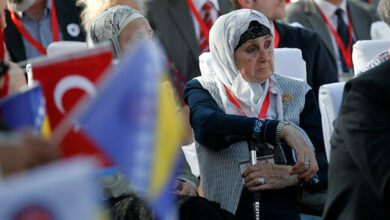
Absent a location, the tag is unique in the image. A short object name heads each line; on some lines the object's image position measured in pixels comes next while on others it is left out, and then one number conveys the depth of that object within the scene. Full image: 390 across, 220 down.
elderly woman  7.52
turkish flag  4.07
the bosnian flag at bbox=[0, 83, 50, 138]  4.10
